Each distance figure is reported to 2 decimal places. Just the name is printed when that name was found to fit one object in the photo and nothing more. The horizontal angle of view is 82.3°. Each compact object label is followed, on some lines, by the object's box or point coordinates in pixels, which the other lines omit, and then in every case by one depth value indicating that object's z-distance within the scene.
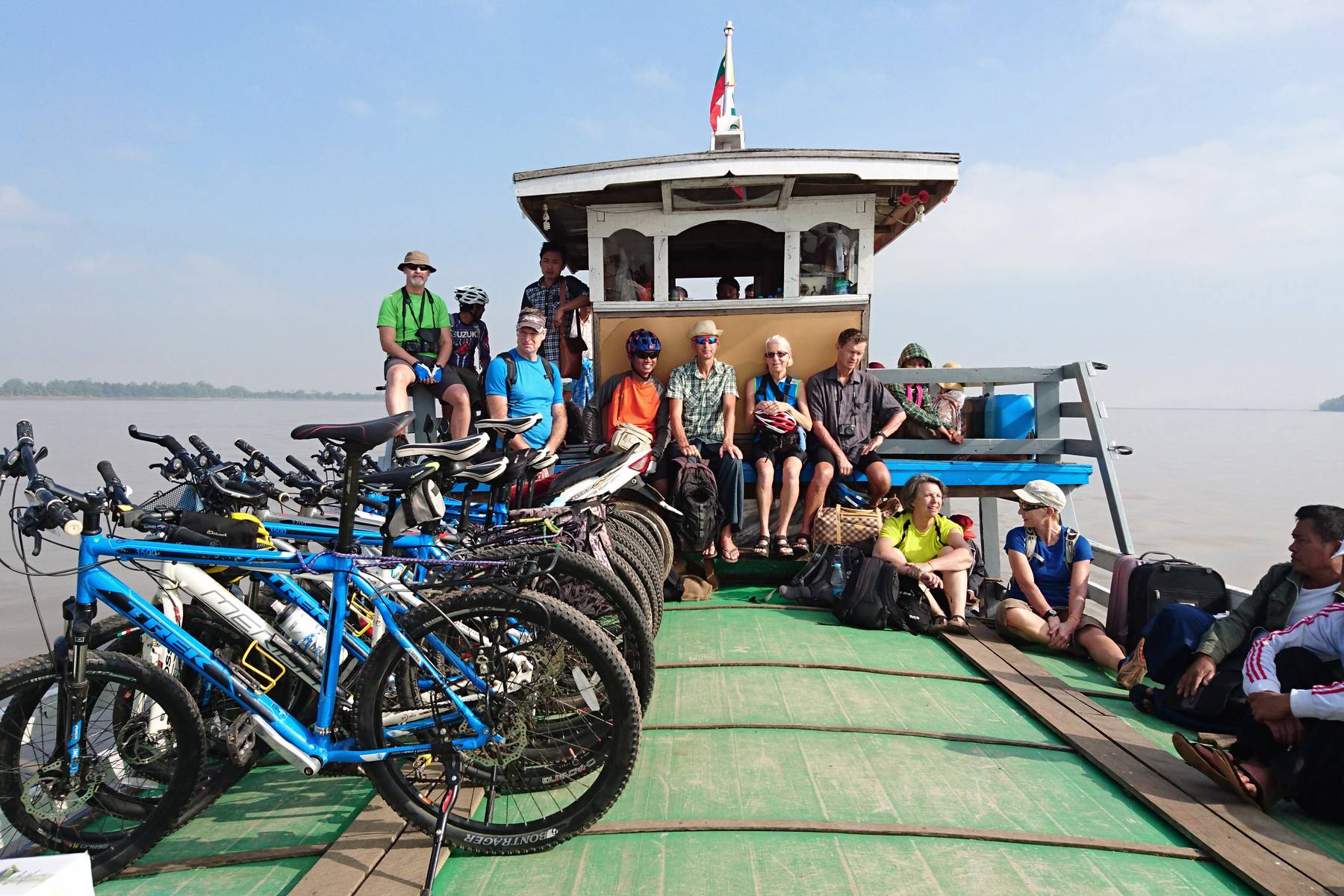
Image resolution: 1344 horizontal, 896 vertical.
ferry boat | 2.14
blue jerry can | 6.07
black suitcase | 3.92
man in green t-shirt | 5.77
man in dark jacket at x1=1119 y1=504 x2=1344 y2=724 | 3.16
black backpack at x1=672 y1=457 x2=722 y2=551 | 5.21
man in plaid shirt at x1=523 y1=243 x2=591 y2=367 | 6.78
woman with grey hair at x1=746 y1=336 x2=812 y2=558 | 5.43
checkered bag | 5.16
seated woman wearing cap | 4.26
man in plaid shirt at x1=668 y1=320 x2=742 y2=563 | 5.50
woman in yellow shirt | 4.61
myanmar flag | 8.16
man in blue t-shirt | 5.25
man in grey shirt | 5.52
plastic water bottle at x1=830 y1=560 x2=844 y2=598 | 4.95
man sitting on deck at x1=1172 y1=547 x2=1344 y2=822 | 2.56
